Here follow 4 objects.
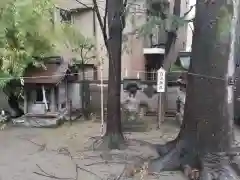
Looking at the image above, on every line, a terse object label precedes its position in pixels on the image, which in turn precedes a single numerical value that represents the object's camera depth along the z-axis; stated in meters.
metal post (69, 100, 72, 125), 6.26
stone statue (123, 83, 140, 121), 5.83
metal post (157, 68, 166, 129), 5.81
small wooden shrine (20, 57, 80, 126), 5.96
